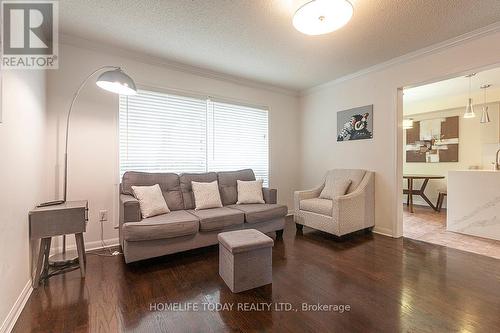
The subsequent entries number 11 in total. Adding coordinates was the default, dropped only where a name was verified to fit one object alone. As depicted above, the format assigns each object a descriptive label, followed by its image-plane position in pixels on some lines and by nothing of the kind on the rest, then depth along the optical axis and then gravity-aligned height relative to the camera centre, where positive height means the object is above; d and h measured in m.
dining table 4.74 -0.52
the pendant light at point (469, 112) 4.11 +0.98
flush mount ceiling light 1.76 +1.22
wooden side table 1.92 -0.52
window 3.06 +0.47
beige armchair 3.04 -0.58
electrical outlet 2.84 -0.61
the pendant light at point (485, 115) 4.24 +0.96
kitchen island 3.10 -0.51
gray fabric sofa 2.25 -0.57
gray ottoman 1.82 -0.77
